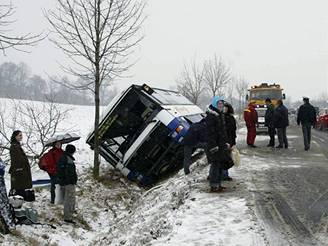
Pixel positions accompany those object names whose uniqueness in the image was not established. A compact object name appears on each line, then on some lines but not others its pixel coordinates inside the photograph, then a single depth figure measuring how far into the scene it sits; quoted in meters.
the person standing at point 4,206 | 8.03
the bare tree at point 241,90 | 54.67
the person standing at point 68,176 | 9.55
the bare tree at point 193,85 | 35.12
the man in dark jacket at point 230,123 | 10.48
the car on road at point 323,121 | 30.66
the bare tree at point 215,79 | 37.97
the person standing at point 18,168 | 9.61
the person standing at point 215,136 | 8.24
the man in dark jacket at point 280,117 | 15.62
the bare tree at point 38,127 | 16.17
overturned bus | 12.92
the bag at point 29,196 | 9.99
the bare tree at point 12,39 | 9.09
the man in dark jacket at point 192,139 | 11.18
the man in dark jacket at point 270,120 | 16.20
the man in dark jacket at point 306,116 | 15.49
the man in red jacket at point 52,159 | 10.77
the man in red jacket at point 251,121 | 15.52
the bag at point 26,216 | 8.73
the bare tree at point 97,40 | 13.66
